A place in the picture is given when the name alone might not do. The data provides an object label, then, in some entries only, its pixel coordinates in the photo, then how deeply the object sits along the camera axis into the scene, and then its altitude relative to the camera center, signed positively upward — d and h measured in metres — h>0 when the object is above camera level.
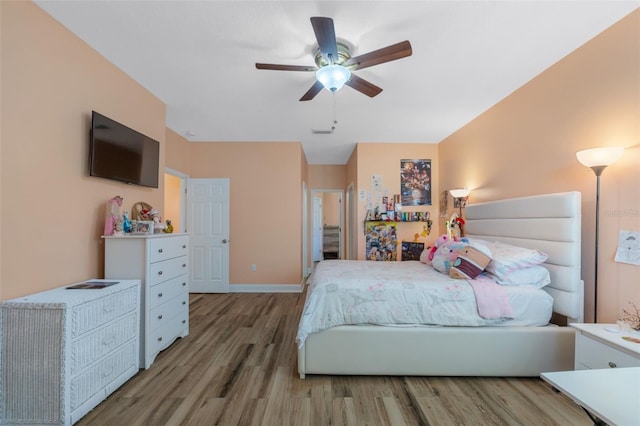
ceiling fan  1.62 +1.11
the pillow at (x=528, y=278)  2.22 -0.52
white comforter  2.10 -0.74
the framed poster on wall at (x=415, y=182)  4.63 +0.59
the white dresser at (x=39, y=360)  1.58 -0.91
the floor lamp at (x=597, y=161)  1.79 +0.40
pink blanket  2.08 -0.68
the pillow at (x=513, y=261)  2.24 -0.38
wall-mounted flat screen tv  2.15 +0.55
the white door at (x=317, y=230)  7.59 -0.47
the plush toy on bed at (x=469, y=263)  2.29 -0.42
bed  2.06 -1.04
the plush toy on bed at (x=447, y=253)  2.60 -0.40
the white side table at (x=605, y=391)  0.78 -0.59
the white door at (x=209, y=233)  4.61 -0.36
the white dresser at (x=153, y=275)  2.24 -0.57
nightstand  1.46 -0.78
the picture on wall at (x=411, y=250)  4.46 -0.59
